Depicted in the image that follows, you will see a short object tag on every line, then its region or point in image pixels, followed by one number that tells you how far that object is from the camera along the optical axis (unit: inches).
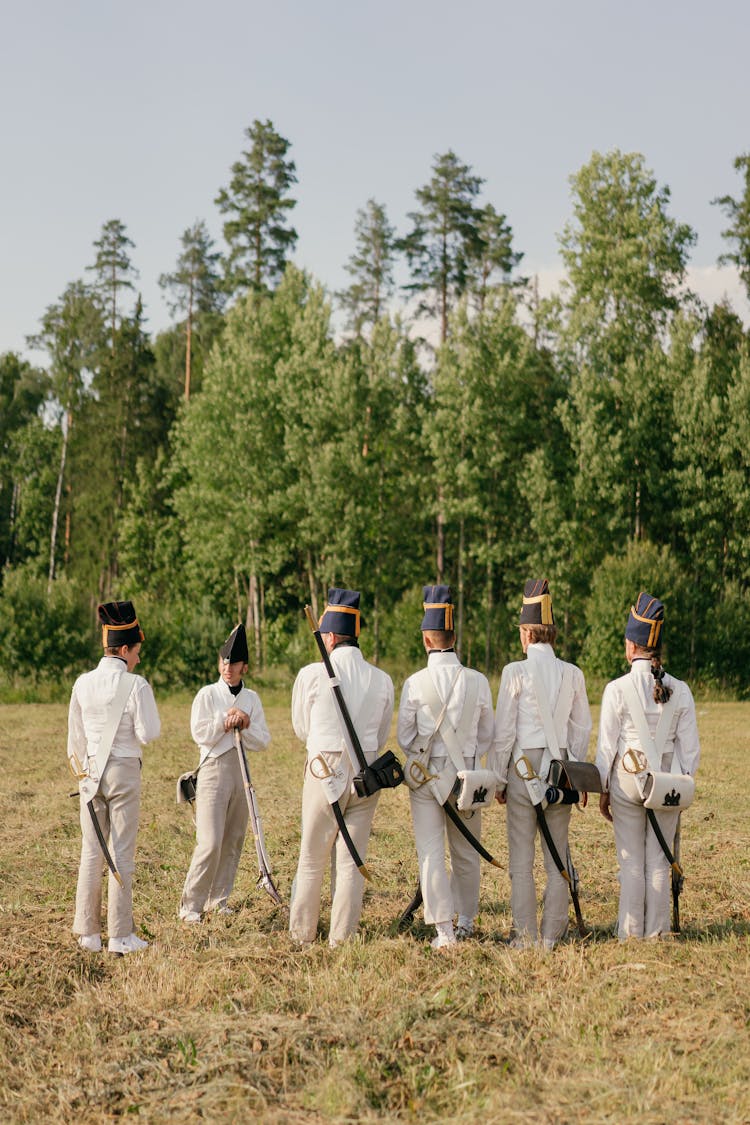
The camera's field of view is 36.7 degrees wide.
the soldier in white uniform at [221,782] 338.0
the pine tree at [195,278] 2144.4
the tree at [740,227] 1654.8
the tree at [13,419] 2341.3
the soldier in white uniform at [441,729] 302.0
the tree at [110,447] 1909.4
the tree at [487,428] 1493.6
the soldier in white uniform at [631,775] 304.8
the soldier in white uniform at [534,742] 305.6
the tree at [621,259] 1616.6
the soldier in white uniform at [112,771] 306.7
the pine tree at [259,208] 1900.8
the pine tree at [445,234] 1817.2
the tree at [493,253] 1932.8
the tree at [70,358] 1961.1
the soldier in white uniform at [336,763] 301.9
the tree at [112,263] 2078.0
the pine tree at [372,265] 2015.6
